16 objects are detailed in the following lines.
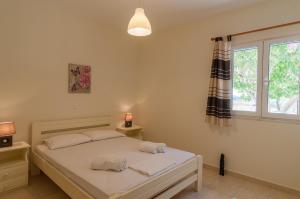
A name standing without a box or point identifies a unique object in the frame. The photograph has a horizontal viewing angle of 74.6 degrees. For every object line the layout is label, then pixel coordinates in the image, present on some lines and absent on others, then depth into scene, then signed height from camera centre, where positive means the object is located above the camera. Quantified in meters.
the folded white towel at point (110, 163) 2.04 -0.70
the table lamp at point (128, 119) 4.22 -0.47
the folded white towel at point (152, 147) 2.66 -0.69
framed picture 3.48 +0.33
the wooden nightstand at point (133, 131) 4.12 -0.74
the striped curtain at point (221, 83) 3.15 +0.24
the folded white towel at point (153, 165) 2.04 -0.75
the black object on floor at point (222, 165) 3.20 -1.09
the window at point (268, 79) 2.69 +0.30
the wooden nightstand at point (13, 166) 2.53 -0.93
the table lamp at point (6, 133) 2.55 -0.48
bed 1.79 -0.79
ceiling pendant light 2.13 +0.82
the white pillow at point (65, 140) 2.85 -0.67
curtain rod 2.62 +1.01
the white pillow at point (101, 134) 3.33 -0.66
